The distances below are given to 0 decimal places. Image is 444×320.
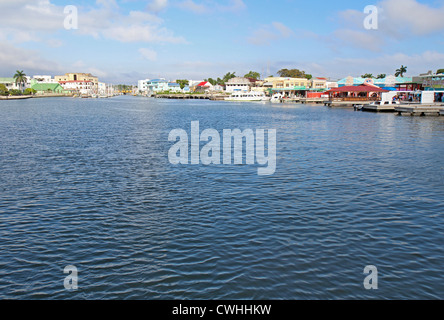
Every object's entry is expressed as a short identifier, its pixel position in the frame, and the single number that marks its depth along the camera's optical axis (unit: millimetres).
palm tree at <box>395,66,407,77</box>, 162962
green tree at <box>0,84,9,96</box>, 179125
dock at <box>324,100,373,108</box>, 98500
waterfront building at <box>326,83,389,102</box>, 95588
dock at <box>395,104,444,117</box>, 64375
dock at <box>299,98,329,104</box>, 127775
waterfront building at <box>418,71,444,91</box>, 83612
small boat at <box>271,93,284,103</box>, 150188
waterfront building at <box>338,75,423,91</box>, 108775
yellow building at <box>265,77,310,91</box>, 176750
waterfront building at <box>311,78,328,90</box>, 168375
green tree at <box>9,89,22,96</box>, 188138
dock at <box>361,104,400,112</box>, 74250
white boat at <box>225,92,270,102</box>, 154850
